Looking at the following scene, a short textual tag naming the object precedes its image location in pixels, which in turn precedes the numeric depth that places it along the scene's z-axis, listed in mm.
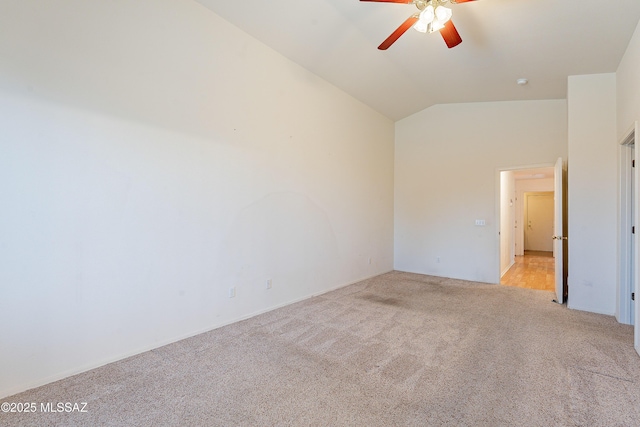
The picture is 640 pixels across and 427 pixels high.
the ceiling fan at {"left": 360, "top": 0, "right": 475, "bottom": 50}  2293
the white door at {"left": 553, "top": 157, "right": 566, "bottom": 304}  4215
